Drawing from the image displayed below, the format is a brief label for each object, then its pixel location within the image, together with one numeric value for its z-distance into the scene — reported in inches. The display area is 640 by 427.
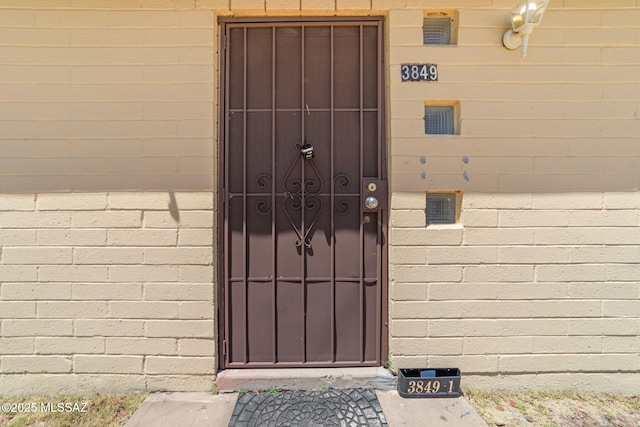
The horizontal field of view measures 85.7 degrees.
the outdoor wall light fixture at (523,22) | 95.1
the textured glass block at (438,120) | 107.0
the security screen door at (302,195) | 107.7
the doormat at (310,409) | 91.9
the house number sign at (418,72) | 103.7
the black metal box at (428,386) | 101.8
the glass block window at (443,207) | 107.4
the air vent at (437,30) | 107.5
